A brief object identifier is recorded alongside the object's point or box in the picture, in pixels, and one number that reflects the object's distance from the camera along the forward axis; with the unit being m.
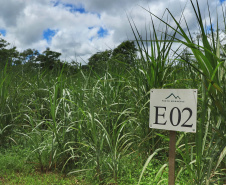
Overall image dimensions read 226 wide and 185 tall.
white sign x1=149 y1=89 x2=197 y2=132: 1.80
